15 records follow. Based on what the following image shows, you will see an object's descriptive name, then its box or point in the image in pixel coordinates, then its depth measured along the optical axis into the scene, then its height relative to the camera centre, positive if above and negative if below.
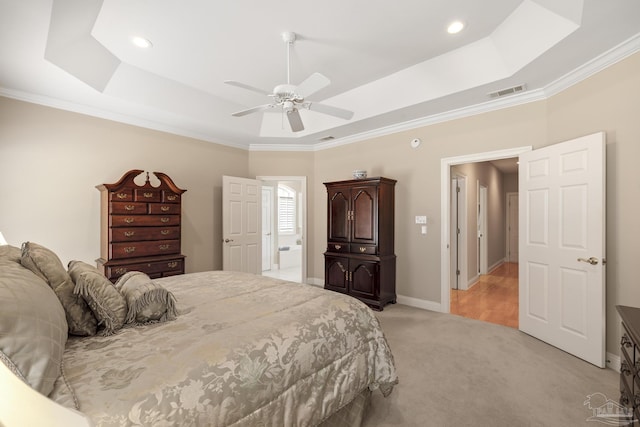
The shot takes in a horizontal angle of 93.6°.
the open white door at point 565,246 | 2.57 -0.31
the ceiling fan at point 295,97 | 2.43 +0.96
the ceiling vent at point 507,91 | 3.18 +1.33
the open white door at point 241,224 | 4.70 -0.18
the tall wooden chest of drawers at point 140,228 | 3.37 -0.17
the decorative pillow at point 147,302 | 1.55 -0.47
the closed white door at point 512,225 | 8.38 -0.33
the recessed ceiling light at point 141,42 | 2.79 +1.63
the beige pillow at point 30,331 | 0.81 -0.35
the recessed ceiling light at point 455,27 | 2.62 +1.66
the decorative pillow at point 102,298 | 1.42 -0.41
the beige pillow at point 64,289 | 1.39 -0.36
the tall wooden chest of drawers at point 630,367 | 1.32 -0.73
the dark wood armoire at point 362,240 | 4.08 -0.38
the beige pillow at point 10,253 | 1.44 -0.20
